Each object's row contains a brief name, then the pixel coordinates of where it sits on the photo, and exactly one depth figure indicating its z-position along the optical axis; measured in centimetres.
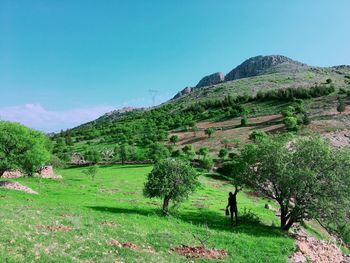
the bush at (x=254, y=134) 9235
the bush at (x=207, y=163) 7756
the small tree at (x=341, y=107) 11164
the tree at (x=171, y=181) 3575
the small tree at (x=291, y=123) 10256
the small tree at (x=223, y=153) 8706
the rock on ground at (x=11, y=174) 6031
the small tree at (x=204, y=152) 8918
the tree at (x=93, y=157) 9519
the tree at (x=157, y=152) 8950
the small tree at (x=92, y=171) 6476
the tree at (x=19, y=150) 4859
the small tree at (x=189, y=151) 9273
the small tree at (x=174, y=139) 11288
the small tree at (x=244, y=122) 11969
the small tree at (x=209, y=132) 11265
